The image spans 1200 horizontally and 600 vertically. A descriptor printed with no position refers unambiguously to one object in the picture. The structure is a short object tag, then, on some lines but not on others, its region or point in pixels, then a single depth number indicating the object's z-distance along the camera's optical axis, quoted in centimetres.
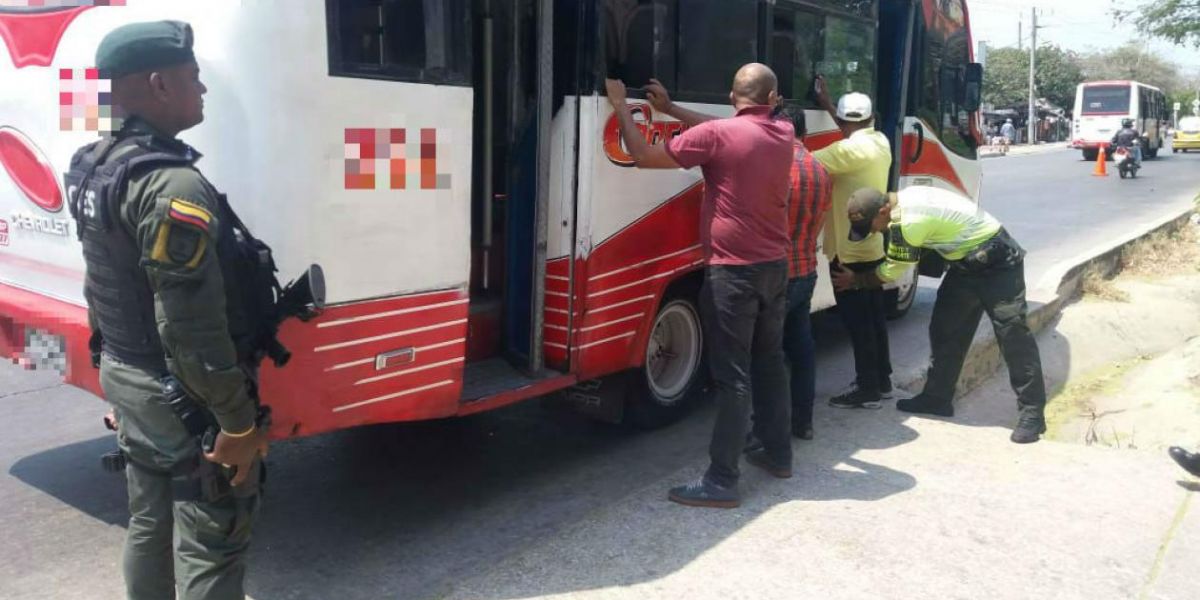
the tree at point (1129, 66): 8288
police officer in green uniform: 258
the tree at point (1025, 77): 6612
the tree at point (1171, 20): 3753
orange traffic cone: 2711
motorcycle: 2545
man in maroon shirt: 438
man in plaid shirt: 513
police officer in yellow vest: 543
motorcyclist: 2573
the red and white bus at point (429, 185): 337
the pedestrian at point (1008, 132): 4564
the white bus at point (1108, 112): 3666
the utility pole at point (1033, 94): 5528
